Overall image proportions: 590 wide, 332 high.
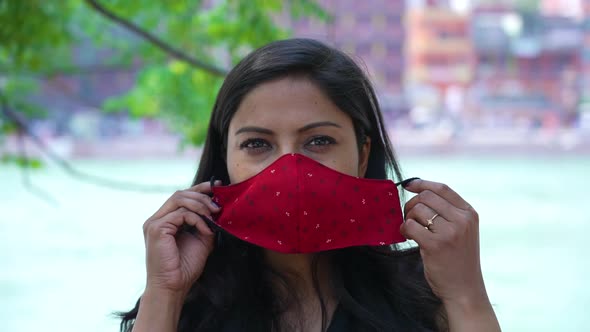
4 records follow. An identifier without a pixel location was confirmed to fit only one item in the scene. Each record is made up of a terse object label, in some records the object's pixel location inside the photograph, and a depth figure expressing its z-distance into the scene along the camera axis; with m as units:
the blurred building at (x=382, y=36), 21.05
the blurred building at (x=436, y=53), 25.19
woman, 1.76
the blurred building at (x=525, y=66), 25.31
